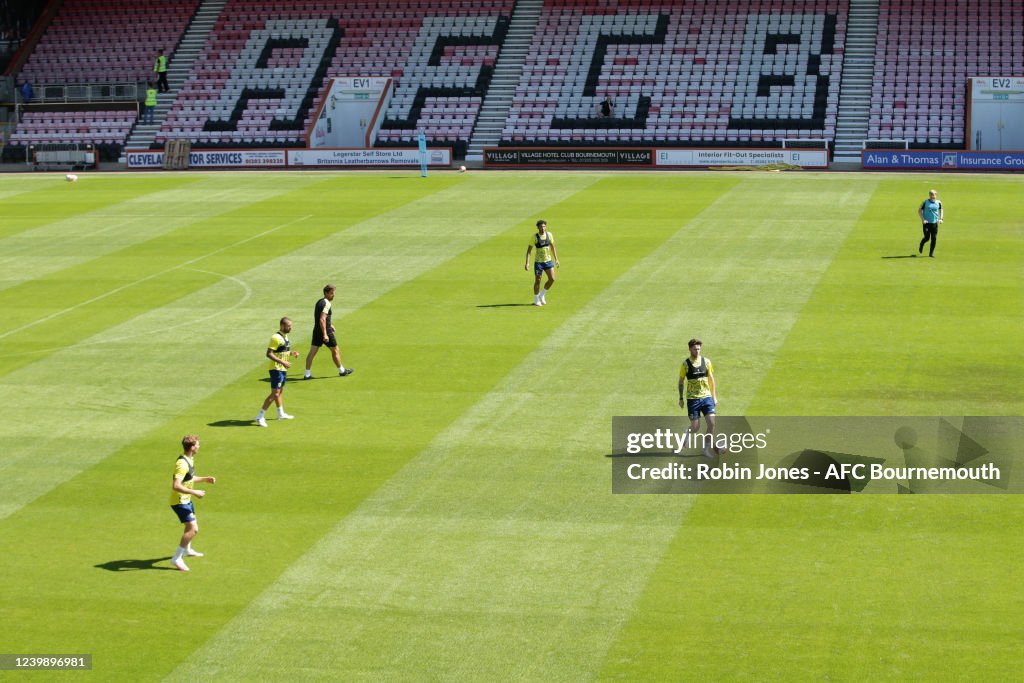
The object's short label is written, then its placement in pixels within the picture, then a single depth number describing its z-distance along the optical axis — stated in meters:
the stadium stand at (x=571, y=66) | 64.25
